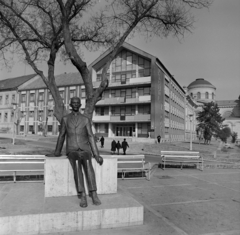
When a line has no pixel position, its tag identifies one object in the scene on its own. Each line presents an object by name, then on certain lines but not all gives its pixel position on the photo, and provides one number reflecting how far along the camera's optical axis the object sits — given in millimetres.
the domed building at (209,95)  102000
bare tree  11594
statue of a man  4885
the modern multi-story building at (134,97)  39375
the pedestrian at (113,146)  21770
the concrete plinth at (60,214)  3996
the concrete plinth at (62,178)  5121
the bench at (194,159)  12400
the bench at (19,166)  8170
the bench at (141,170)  9539
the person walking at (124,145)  21377
